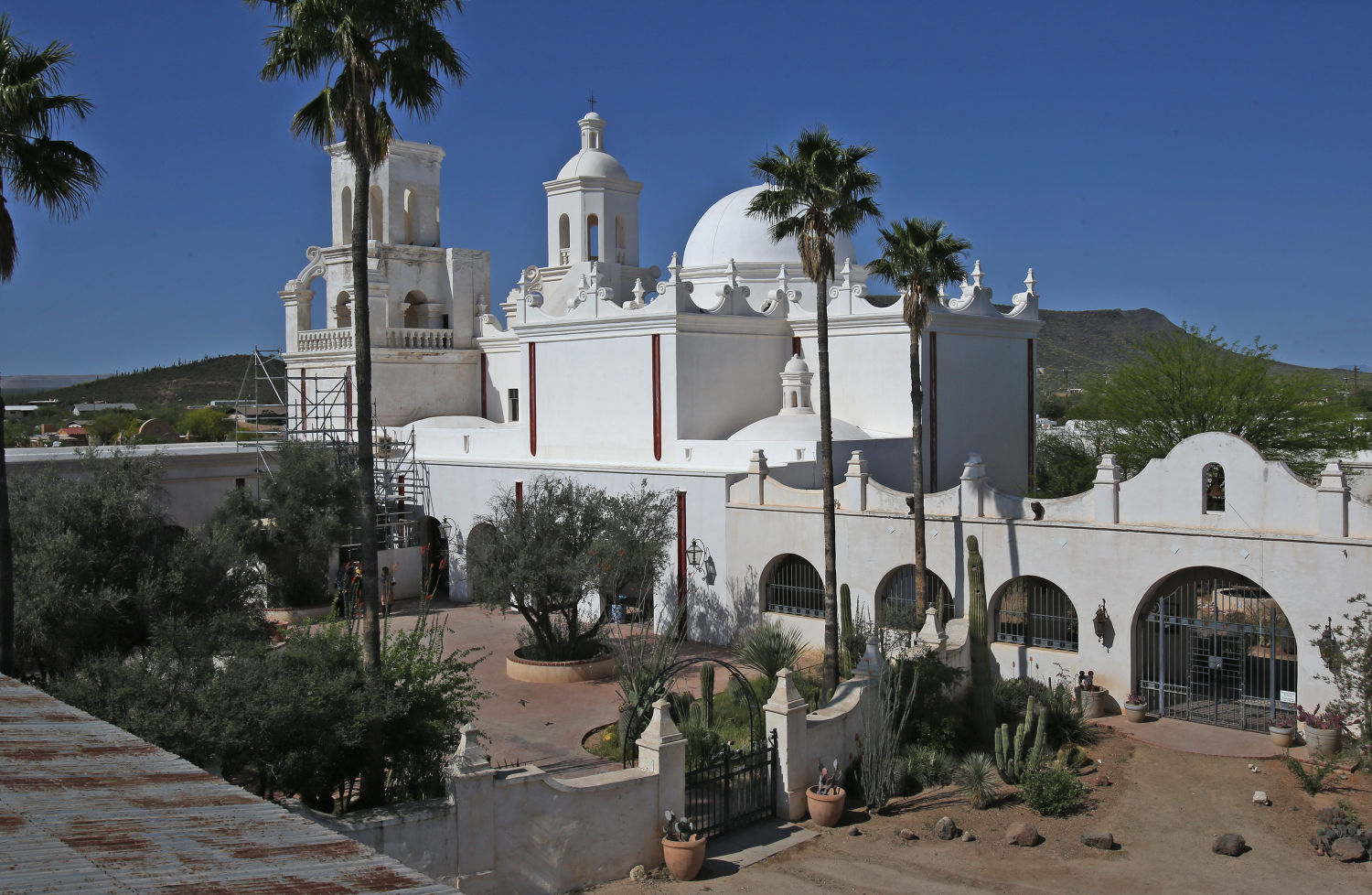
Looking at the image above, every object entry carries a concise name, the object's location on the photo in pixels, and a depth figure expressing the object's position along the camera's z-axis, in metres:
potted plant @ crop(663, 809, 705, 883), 12.00
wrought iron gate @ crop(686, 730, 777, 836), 13.22
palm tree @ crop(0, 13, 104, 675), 11.41
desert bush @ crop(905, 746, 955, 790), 14.98
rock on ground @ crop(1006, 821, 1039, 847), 13.09
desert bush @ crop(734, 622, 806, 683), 18.50
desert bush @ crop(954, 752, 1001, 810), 14.23
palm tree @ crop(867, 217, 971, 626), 19.17
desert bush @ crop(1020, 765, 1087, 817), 13.93
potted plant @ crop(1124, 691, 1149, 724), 17.41
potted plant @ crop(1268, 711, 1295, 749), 15.90
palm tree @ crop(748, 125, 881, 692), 17.17
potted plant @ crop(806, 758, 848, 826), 13.84
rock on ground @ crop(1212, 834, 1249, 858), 12.72
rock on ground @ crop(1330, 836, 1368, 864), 12.50
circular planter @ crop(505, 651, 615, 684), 19.98
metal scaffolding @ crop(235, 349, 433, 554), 27.22
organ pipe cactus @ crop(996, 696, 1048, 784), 14.86
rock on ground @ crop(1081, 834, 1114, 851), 12.94
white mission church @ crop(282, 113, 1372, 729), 17.42
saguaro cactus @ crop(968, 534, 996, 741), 16.55
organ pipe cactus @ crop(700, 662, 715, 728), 16.11
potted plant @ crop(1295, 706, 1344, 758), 15.52
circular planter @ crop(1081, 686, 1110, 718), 17.70
